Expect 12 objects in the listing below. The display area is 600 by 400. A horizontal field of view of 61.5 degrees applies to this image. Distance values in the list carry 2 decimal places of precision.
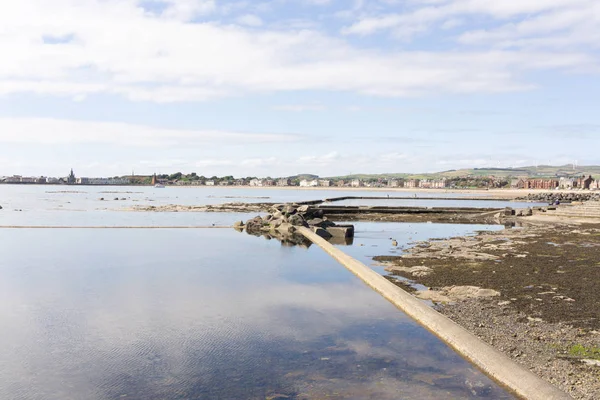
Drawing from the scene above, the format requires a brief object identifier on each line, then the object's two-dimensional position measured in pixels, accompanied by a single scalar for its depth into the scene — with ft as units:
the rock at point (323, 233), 110.22
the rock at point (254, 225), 130.04
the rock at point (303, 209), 144.72
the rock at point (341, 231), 110.42
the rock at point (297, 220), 127.65
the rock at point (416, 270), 59.83
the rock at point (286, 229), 121.29
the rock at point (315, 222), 127.06
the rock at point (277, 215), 138.52
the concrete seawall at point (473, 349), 26.78
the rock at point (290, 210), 141.59
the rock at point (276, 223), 129.41
